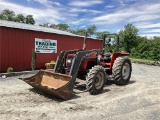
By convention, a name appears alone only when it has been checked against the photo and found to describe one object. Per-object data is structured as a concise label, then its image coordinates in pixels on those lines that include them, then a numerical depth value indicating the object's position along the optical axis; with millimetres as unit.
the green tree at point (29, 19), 28787
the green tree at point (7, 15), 27220
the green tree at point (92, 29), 40287
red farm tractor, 4057
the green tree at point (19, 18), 27884
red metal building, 7211
